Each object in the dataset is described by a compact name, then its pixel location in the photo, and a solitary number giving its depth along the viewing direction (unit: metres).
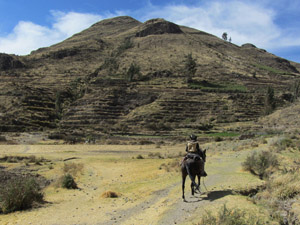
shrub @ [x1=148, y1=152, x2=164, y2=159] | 28.99
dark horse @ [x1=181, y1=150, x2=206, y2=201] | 8.73
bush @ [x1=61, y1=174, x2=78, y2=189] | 13.92
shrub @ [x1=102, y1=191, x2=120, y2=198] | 11.42
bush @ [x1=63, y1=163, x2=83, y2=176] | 18.89
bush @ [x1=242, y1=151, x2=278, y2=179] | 12.64
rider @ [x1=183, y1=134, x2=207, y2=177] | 8.93
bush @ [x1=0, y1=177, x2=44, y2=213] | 9.02
